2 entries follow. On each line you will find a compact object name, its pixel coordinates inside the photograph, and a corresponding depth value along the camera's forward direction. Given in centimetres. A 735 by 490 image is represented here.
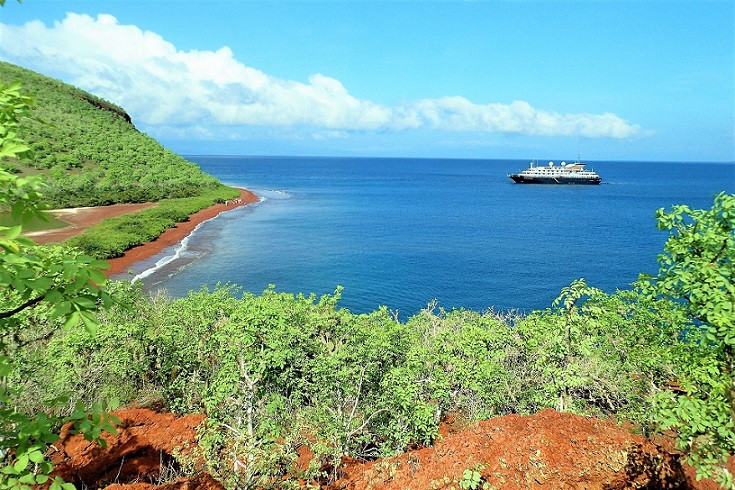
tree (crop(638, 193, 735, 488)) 734
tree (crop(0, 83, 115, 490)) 371
